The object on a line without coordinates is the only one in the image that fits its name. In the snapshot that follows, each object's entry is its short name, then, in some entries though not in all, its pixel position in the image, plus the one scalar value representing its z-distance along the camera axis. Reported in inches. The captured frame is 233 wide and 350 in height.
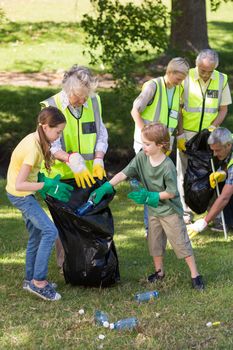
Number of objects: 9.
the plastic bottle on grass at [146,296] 279.3
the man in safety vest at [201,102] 370.9
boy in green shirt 282.6
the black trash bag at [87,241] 289.4
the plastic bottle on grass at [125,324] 248.6
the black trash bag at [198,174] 369.6
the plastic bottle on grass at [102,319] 251.1
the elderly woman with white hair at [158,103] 340.4
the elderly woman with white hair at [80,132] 290.2
